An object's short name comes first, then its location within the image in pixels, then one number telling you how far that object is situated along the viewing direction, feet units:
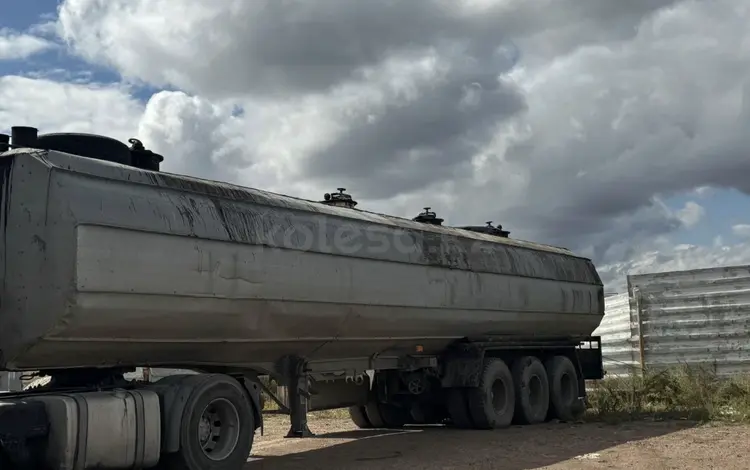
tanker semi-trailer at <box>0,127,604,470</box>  27.68
